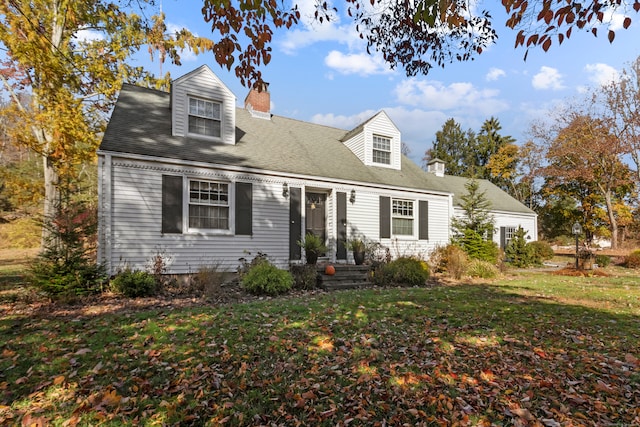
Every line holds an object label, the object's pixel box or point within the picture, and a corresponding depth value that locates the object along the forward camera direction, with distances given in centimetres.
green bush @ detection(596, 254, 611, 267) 1550
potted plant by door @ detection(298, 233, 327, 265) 1043
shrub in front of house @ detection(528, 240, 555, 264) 1891
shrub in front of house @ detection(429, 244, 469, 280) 1134
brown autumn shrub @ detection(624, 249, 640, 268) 1523
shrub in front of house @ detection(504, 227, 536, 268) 1667
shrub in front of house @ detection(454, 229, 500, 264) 1429
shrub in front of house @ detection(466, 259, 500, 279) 1141
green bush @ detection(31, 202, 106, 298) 677
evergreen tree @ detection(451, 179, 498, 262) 1435
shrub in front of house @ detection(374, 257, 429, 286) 1002
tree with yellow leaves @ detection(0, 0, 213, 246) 923
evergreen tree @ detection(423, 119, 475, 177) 3825
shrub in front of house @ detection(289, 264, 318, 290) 940
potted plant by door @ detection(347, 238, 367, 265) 1130
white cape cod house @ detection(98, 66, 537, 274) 880
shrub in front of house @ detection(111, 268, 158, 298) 759
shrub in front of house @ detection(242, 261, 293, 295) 823
